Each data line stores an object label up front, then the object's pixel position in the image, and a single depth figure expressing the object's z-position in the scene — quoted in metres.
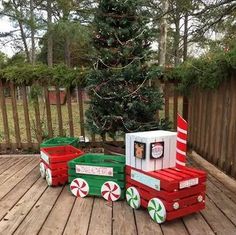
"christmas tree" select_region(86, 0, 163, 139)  3.65
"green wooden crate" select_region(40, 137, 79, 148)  3.87
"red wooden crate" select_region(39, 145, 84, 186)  3.21
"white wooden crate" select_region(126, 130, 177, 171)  2.51
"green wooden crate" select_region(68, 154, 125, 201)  2.81
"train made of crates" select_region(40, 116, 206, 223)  2.35
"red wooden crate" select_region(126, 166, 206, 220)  2.30
